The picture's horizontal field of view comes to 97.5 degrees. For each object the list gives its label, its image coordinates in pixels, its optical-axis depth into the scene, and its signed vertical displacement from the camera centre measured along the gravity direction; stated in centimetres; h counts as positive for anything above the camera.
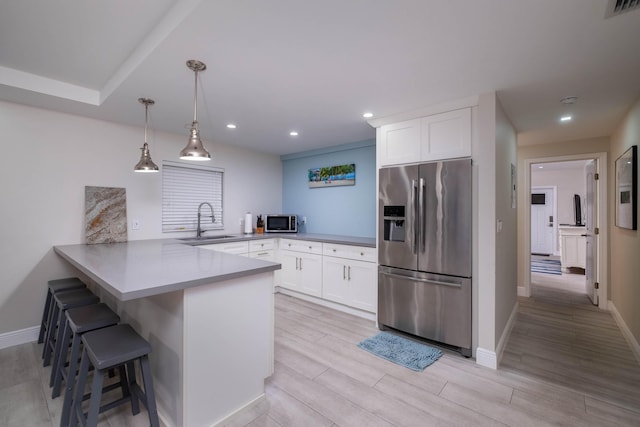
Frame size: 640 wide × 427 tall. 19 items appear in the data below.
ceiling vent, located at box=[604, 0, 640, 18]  139 +104
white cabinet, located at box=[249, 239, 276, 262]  413 -53
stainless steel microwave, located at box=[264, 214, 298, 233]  473 -15
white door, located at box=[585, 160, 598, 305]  407 -41
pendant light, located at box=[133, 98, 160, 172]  279 +51
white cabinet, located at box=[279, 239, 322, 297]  393 -76
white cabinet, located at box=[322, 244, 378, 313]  336 -79
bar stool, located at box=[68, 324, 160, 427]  143 -78
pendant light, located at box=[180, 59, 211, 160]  219 +51
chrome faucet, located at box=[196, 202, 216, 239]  402 -9
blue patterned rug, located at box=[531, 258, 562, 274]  631 -131
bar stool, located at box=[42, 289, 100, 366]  224 -72
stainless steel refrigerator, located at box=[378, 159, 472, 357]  256 -37
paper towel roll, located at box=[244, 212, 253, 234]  459 -14
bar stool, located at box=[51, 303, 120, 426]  164 -77
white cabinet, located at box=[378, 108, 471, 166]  262 +76
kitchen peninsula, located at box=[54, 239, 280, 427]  158 -70
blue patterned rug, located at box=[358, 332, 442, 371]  245 -130
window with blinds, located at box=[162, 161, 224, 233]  386 +29
